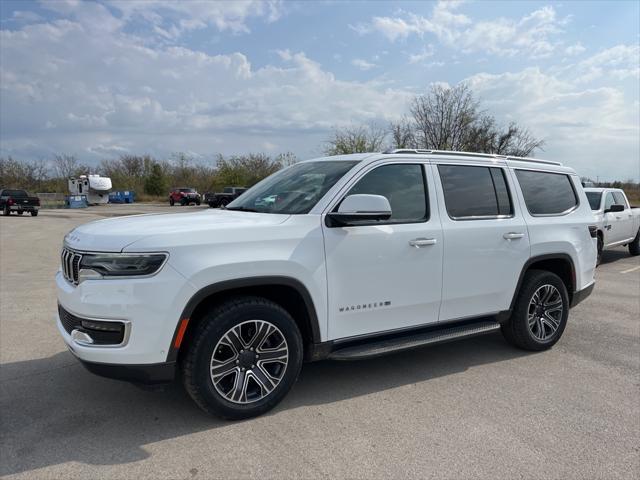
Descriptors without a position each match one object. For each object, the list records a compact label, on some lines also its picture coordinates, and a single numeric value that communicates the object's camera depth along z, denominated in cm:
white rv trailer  4936
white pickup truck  1088
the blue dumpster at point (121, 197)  5681
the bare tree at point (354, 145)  3575
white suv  303
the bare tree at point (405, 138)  3487
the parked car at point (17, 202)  2959
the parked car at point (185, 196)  4784
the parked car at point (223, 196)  3780
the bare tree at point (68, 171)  6644
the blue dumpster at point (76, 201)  4631
